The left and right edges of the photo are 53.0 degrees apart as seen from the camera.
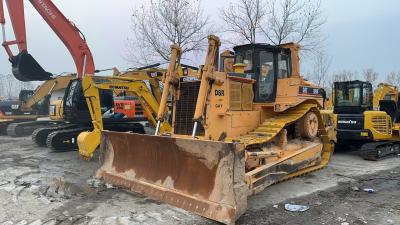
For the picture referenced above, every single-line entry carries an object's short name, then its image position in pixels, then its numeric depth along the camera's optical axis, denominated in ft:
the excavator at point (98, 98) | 32.45
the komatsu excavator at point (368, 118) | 37.01
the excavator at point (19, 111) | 62.44
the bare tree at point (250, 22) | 68.85
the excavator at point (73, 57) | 40.63
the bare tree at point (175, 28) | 67.36
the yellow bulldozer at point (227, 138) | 18.90
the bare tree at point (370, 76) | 161.07
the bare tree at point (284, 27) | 69.97
